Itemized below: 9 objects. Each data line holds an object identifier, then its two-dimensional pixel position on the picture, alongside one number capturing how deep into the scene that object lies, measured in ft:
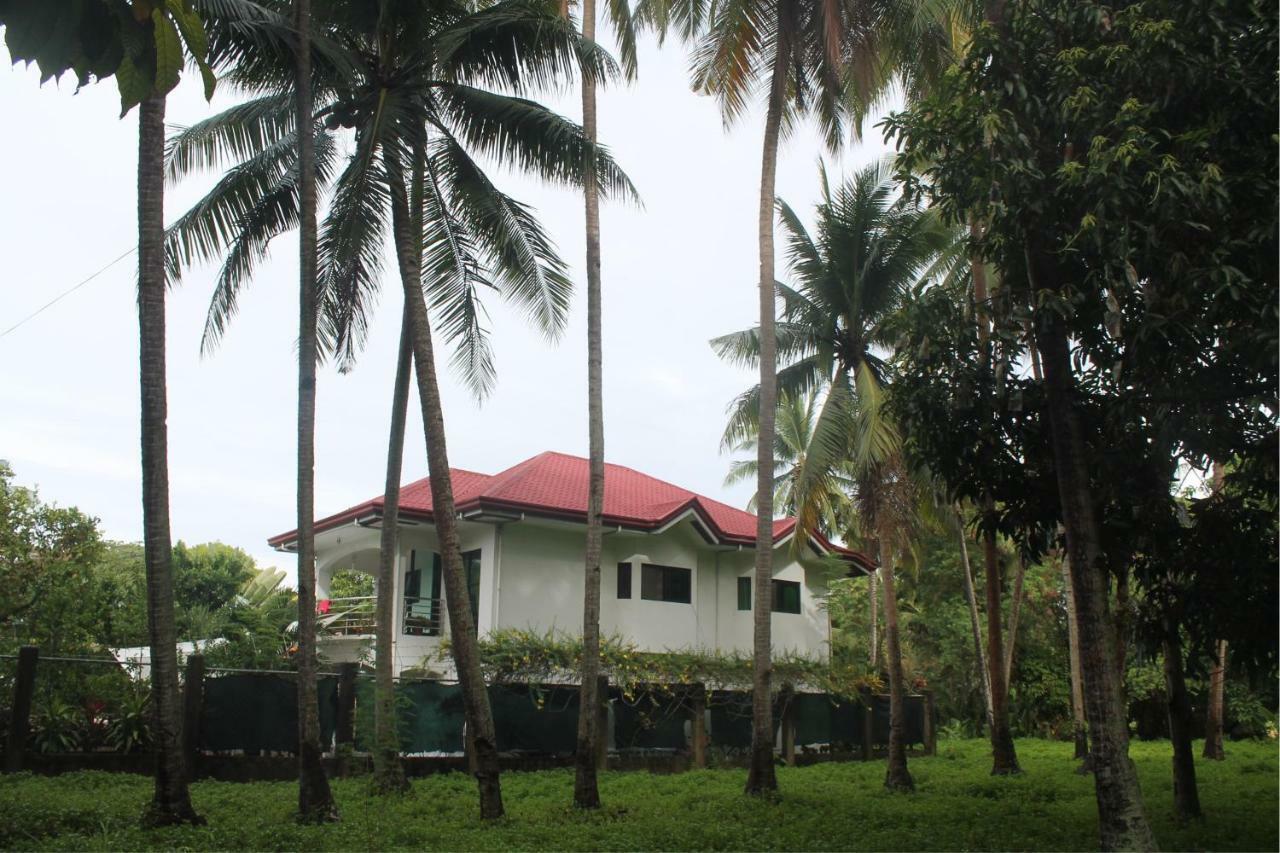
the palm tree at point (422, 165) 45.47
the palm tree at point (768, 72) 52.11
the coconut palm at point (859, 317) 62.23
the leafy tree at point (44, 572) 61.16
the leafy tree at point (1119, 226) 30.99
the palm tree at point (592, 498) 44.98
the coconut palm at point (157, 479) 33.68
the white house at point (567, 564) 73.77
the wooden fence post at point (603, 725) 63.57
